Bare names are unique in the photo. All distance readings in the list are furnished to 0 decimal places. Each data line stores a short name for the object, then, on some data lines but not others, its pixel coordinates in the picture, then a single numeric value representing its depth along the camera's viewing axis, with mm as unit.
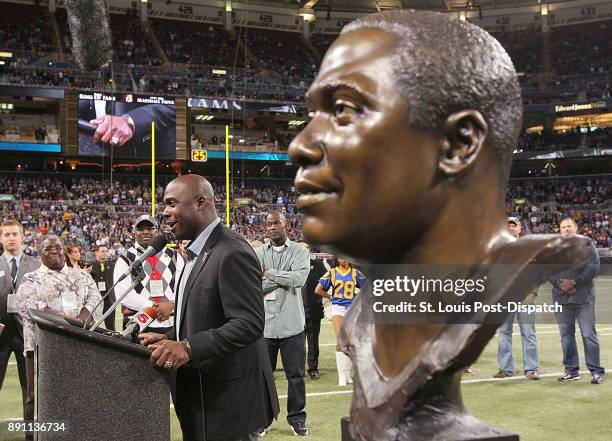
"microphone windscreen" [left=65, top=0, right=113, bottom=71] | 3914
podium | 2439
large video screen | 26250
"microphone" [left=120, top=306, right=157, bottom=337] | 2776
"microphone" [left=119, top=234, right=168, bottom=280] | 2775
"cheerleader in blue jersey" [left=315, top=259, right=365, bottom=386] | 6359
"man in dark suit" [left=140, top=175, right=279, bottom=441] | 2688
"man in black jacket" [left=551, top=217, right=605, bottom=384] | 6332
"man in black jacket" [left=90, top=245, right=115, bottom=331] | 8500
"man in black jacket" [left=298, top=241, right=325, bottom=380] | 7391
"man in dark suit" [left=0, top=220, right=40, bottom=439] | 5320
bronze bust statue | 982
